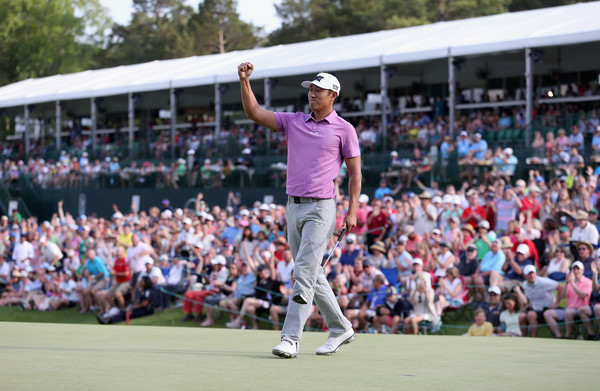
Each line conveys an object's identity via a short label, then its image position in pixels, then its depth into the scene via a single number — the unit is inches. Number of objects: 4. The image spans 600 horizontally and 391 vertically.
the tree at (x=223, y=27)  2979.8
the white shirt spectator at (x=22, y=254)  826.8
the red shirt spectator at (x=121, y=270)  702.5
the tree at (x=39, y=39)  2541.8
